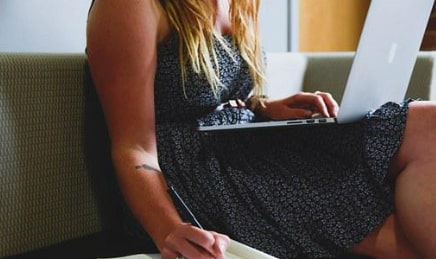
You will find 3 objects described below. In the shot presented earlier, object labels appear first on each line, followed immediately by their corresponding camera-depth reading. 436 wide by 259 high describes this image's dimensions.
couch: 0.85
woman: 0.81
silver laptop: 0.79
